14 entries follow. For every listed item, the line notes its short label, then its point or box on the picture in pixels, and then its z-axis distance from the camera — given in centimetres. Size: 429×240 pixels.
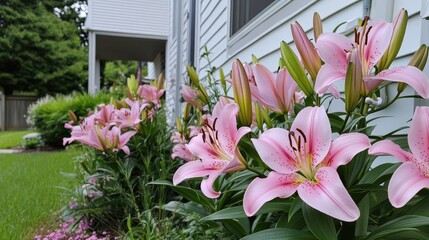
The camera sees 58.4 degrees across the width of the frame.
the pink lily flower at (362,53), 93
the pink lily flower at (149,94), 287
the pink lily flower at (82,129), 239
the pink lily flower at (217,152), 97
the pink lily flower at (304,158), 81
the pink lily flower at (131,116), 233
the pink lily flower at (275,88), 115
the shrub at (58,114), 895
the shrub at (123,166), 234
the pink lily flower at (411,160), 78
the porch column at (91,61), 1064
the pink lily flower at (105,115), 252
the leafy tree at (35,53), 1844
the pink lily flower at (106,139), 217
